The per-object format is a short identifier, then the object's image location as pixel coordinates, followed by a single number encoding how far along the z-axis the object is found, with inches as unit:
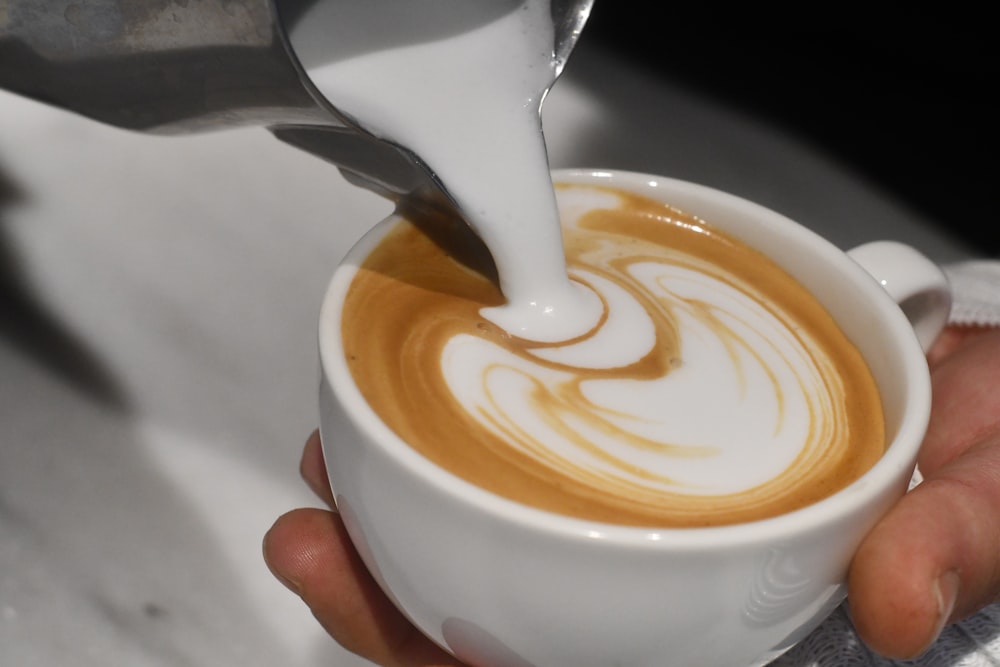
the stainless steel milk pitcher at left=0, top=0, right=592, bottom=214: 14.8
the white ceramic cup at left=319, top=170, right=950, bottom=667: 13.0
